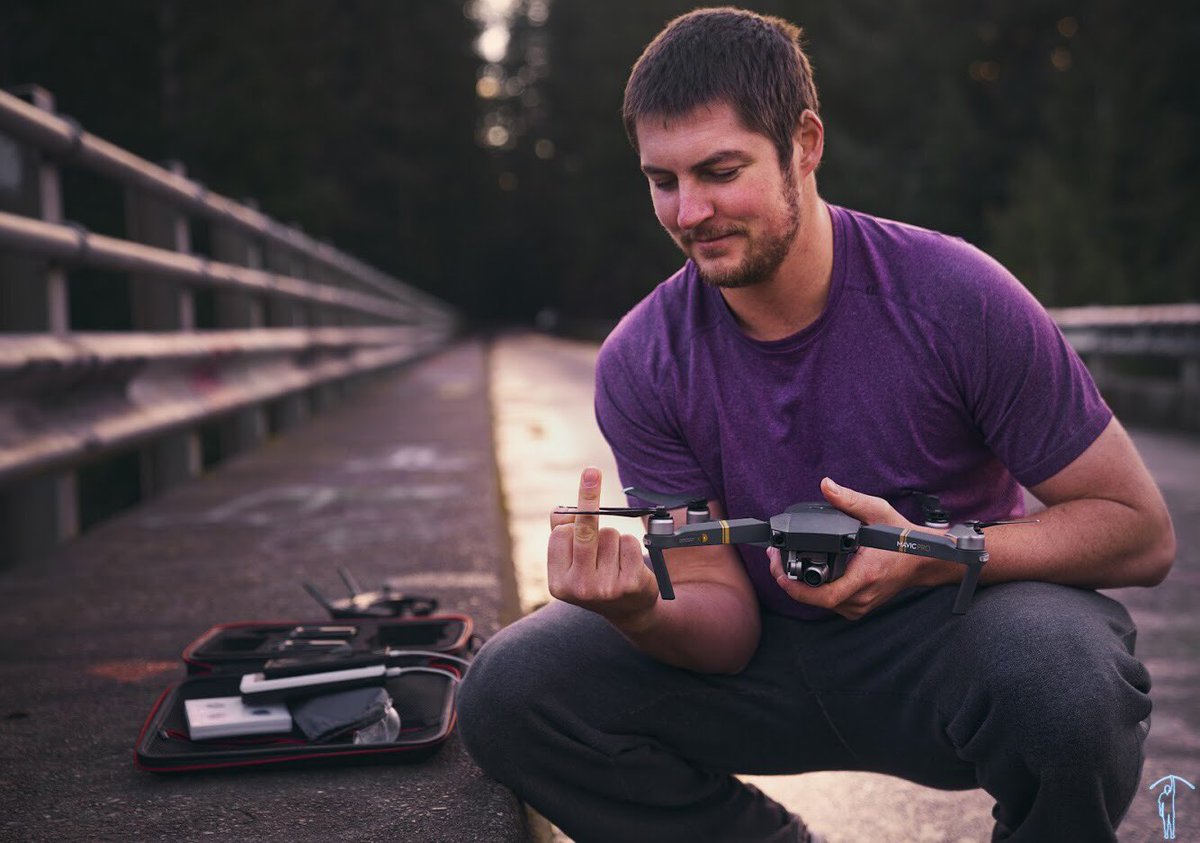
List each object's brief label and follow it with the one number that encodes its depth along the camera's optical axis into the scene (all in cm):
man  218
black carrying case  223
